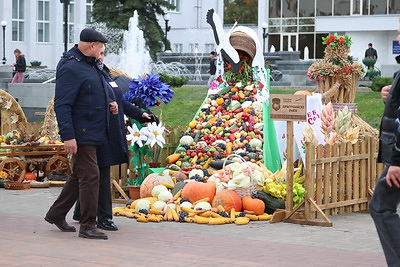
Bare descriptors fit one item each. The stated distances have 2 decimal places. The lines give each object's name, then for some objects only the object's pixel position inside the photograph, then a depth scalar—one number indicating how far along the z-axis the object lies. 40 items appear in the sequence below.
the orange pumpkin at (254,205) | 10.22
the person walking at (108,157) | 9.26
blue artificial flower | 11.27
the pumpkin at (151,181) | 11.01
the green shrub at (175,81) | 32.38
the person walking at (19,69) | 33.12
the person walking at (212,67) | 33.26
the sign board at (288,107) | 9.95
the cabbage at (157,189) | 10.77
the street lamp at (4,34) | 50.32
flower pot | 11.41
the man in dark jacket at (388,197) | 6.11
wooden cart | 13.34
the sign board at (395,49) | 52.86
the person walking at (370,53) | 39.28
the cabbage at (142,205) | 10.35
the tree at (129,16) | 48.47
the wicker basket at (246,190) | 10.41
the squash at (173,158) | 11.91
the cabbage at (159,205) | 10.31
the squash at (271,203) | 10.35
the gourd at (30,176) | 13.52
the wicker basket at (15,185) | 12.99
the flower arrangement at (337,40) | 12.49
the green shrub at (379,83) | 26.86
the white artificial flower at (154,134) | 11.25
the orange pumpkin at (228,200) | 10.23
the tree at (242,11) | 81.75
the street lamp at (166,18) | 46.78
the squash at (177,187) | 10.88
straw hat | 12.34
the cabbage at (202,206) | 10.17
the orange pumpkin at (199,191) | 10.52
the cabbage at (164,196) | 10.62
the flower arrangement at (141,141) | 11.25
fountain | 40.16
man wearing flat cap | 8.65
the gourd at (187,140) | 12.02
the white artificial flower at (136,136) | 11.23
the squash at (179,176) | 11.23
